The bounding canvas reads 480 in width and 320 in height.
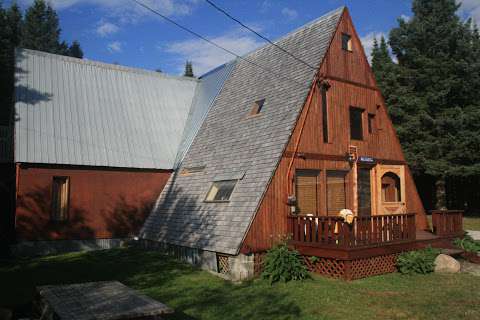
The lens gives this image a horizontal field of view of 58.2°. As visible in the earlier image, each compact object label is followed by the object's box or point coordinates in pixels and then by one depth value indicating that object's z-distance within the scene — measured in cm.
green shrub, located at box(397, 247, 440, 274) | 1290
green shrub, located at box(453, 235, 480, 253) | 1538
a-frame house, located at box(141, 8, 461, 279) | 1245
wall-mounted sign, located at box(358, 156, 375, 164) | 1615
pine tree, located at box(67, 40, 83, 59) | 6128
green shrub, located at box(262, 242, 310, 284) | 1170
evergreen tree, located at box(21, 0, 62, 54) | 5584
